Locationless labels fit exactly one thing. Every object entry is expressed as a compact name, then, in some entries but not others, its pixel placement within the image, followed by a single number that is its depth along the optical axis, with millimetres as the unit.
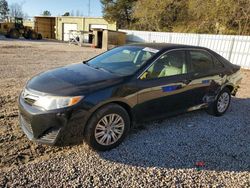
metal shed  28352
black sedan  2473
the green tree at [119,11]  26374
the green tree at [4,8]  49740
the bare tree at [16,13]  51703
